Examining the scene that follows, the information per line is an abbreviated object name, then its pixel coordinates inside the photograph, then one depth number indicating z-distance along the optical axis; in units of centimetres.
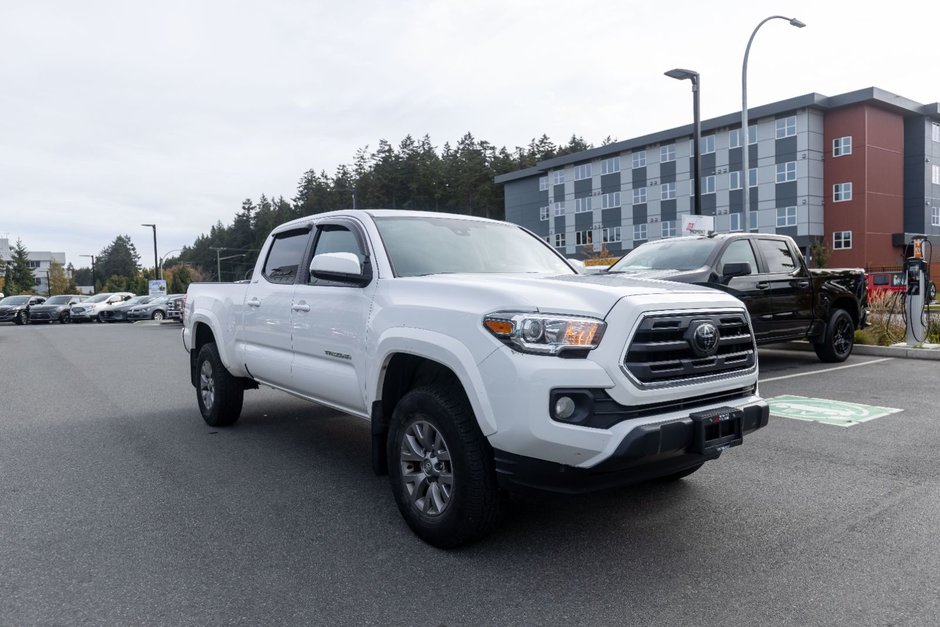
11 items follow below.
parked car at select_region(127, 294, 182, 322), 4119
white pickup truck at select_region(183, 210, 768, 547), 329
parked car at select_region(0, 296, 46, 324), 4041
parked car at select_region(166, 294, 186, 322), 3694
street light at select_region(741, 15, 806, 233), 1806
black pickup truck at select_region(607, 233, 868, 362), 947
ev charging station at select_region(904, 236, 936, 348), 1208
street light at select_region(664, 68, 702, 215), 1731
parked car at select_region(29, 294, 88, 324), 4028
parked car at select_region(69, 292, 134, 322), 4150
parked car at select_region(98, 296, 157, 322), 4187
